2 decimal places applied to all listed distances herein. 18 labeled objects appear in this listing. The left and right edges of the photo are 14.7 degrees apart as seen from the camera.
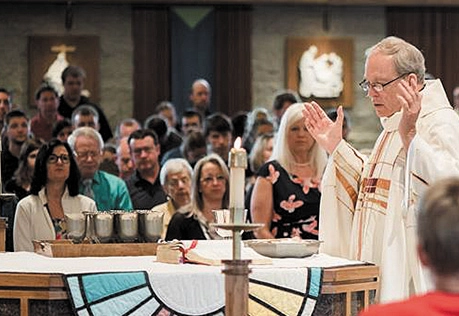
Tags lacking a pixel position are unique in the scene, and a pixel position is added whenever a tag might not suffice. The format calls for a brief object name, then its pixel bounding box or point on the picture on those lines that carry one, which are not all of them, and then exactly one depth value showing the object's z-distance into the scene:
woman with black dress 9.43
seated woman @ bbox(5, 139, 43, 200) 10.80
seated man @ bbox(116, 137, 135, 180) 12.93
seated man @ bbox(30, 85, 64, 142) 14.79
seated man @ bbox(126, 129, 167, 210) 11.34
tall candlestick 4.94
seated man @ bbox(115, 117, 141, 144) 14.91
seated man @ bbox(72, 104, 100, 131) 13.62
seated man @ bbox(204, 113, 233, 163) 13.55
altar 5.70
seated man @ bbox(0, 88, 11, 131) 14.28
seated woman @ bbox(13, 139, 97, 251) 8.88
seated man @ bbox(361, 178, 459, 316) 3.41
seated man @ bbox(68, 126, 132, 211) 10.64
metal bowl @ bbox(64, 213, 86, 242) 6.77
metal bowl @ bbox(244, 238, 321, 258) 6.33
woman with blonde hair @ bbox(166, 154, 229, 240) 9.43
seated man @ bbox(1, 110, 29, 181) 12.58
